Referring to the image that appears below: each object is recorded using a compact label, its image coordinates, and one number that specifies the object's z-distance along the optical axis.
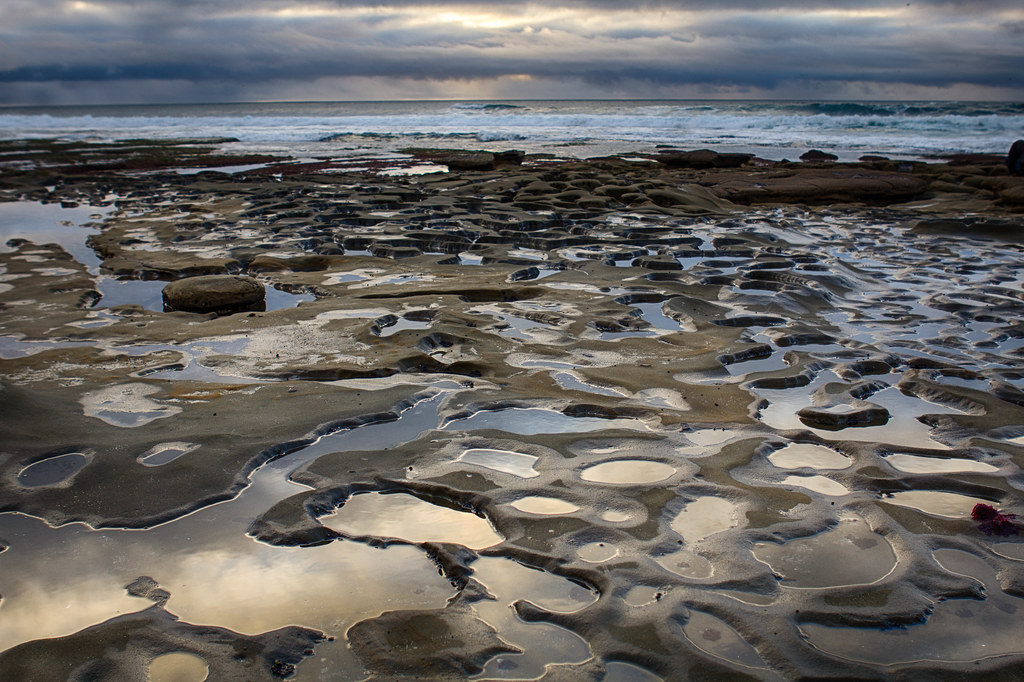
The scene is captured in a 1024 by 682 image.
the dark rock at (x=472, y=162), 16.23
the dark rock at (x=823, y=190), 11.02
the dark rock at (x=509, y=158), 17.33
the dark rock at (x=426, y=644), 1.72
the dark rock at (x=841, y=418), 3.13
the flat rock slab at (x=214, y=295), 5.05
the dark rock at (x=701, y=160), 17.11
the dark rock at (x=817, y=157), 19.47
